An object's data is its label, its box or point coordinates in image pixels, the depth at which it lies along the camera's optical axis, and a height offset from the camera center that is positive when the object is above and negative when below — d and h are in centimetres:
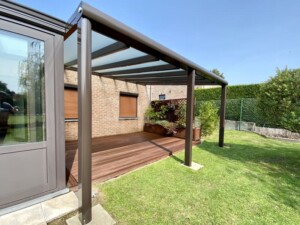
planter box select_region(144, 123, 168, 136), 853 -130
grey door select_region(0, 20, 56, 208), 230 -14
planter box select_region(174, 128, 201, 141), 715 -131
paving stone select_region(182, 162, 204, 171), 413 -163
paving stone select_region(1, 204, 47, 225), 208 -158
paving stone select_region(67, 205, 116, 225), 215 -163
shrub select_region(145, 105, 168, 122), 883 -42
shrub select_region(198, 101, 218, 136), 833 -63
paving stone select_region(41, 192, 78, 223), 226 -160
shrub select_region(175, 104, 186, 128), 761 -43
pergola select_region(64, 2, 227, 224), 197 +109
